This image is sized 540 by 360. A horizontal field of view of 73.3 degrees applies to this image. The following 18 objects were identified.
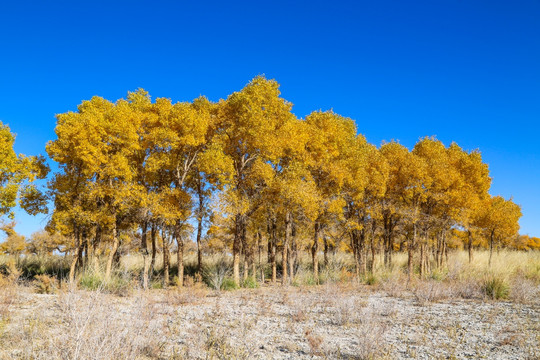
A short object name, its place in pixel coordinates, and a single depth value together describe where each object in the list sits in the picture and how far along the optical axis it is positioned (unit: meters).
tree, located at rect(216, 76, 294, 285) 15.42
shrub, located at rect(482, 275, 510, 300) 12.40
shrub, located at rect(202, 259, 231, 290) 15.57
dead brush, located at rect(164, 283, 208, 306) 11.00
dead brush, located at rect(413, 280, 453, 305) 11.74
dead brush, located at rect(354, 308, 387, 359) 5.76
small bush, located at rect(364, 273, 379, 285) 17.27
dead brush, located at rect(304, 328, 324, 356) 6.16
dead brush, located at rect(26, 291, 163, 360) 4.30
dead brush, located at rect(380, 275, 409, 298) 13.28
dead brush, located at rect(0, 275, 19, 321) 7.73
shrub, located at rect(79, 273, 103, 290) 12.91
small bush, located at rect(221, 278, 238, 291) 15.50
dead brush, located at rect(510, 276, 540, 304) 11.64
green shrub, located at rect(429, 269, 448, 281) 17.87
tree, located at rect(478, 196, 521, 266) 24.22
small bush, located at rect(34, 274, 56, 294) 11.89
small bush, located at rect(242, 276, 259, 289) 16.30
